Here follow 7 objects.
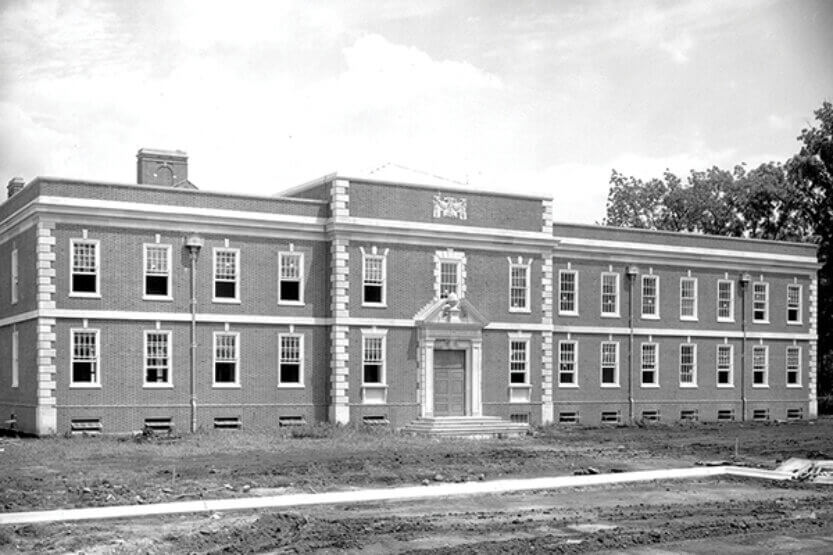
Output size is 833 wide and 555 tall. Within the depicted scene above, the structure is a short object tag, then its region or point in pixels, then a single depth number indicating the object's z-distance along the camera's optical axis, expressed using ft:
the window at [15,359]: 122.42
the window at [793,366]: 170.09
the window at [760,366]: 165.58
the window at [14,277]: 123.95
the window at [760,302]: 165.78
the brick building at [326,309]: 115.75
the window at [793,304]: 169.89
